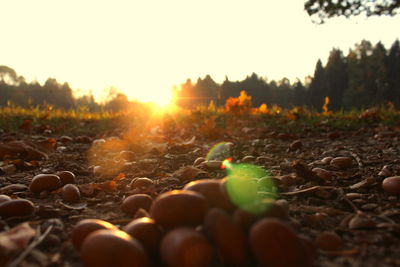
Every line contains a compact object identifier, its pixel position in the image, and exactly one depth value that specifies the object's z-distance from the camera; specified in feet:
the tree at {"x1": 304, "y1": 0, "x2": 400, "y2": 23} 17.04
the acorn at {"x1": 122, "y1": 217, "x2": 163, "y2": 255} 0.48
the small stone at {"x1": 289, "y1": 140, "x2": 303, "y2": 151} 1.75
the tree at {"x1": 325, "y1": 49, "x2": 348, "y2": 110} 88.51
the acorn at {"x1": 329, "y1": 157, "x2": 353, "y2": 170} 1.18
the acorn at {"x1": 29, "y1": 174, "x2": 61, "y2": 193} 0.95
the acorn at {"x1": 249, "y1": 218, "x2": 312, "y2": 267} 0.42
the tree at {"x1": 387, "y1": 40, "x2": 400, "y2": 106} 77.84
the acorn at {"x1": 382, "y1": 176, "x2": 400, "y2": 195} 0.83
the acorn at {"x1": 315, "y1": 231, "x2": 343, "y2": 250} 0.53
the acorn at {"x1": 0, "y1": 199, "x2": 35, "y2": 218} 0.70
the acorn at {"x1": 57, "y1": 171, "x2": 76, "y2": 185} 1.06
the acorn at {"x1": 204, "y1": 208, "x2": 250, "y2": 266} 0.44
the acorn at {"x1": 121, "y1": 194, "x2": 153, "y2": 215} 0.73
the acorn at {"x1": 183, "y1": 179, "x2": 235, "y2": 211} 0.51
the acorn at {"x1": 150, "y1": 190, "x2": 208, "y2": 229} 0.47
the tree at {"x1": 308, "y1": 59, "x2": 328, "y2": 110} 87.50
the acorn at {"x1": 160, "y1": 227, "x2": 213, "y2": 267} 0.43
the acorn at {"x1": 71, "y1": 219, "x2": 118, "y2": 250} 0.53
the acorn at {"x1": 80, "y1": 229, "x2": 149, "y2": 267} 0.43
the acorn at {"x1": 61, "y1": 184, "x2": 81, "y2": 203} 0.89
